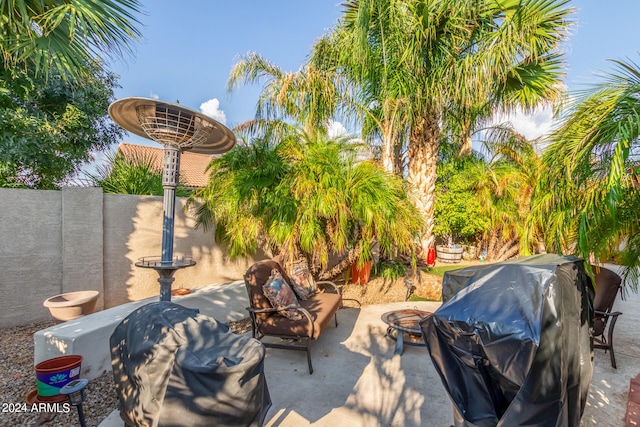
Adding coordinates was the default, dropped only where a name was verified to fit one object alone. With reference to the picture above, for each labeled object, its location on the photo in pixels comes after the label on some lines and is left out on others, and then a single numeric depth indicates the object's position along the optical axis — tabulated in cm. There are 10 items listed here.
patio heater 299
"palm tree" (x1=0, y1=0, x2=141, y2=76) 263
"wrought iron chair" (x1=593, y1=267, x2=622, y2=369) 412
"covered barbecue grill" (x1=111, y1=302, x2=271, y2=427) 184
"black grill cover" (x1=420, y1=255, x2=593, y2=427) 193
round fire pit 434
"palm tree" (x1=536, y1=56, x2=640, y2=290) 248
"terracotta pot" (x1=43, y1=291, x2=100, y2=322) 385
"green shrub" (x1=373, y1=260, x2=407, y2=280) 779
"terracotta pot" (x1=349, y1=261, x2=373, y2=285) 733
